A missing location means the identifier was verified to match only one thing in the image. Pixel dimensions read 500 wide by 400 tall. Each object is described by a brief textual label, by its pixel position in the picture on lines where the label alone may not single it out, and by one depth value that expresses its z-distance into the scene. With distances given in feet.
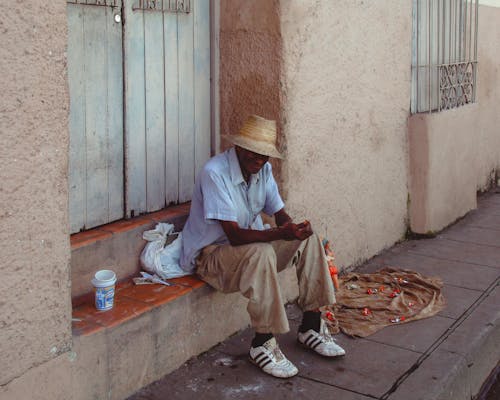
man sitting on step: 12.19
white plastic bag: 13.32
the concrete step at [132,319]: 10.97
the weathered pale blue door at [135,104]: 12.60
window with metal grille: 20.93
